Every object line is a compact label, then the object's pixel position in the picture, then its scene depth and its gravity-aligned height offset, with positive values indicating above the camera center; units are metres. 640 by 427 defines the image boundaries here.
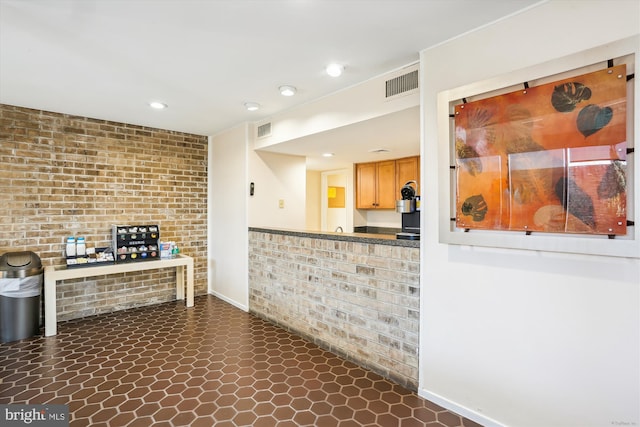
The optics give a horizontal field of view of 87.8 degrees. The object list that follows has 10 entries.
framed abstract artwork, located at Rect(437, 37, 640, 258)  1.55 +0.29
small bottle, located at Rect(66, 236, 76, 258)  3.91 -0.42
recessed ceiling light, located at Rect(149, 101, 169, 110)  3.57 +1.17
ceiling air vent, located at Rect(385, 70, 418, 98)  2.53 +1.00
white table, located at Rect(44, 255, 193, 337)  3.50 -0.70
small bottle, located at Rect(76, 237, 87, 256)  3.97 -0.43
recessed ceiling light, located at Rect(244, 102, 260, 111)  3.55 +1.15
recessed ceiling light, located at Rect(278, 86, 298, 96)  3.09 +1.15
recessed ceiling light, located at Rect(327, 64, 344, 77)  2.62 +1.14
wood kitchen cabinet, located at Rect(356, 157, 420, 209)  4.94 +0.50
